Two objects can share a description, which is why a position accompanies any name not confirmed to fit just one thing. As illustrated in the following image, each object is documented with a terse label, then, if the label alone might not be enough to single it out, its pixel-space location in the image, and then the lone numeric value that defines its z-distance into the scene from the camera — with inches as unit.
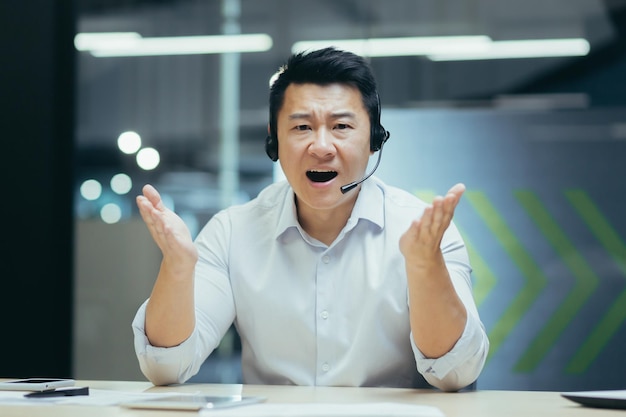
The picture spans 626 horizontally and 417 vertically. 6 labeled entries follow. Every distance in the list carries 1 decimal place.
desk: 73.4
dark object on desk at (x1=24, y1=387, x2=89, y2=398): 78.4
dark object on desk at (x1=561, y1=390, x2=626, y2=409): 74.1
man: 85.8
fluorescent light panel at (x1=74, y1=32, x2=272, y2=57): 139.5
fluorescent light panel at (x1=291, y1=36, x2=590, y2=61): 134.5
